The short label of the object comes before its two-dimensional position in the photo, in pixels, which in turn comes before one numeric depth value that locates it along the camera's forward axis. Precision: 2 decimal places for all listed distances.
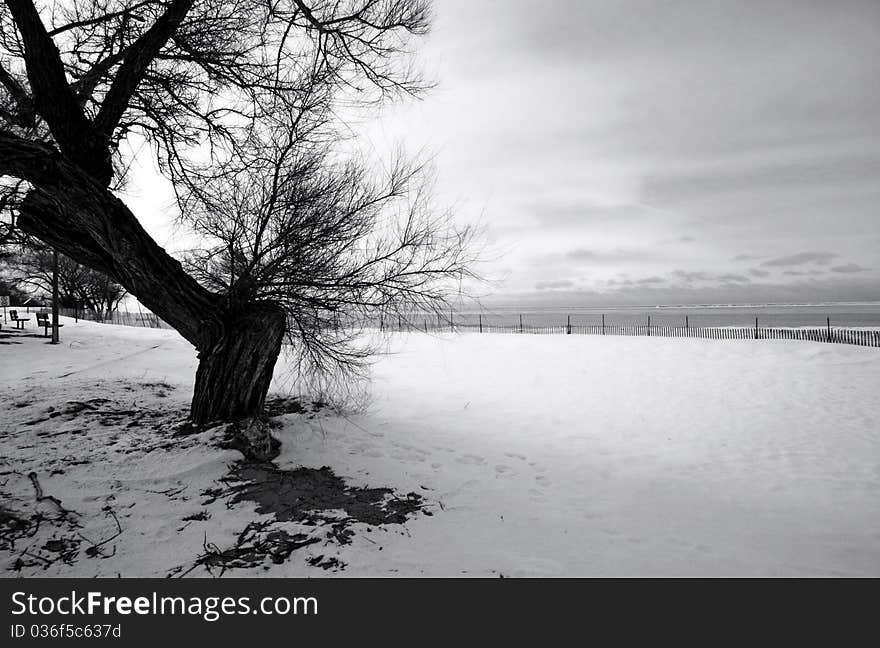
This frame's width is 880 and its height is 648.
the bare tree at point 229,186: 5.94
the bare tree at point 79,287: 40.79
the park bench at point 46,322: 20.27
